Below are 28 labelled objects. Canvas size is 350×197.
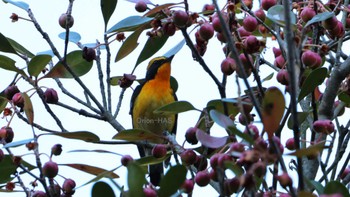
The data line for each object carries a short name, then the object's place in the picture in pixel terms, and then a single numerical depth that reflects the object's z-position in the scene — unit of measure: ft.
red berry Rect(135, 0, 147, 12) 15.58
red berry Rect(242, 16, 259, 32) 14.25
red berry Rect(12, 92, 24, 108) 15.38
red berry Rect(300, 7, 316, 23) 14.46
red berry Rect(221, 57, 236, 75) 13.23
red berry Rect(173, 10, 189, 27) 13.62
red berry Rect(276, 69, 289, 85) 13.52
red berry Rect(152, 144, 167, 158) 14.03
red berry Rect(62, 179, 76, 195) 13.98
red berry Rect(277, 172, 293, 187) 8.96
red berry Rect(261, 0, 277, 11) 16.11
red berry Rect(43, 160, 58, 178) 13.26
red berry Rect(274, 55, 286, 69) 15.14
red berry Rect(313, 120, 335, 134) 13.01
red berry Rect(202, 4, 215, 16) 15.34
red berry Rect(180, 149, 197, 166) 13.41
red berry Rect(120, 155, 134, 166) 13.86
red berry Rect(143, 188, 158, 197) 10.15
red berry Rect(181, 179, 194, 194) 11.92
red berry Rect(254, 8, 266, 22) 15.18
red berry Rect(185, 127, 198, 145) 14.12
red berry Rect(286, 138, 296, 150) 14.12
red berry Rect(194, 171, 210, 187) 12.38
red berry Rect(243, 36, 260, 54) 13.17
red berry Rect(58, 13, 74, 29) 15.99
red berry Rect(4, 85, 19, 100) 16.07
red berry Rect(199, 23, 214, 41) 13.97
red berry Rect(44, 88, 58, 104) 16.52
